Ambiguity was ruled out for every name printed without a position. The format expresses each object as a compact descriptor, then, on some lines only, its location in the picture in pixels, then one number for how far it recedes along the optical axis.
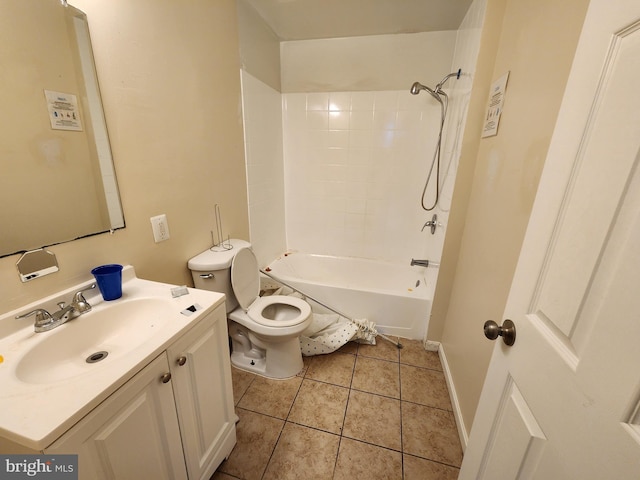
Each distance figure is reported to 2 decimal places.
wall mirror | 0.76
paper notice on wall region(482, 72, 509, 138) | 1.20
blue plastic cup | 0.94
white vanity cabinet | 0.61
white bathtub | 2.03
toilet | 1.49
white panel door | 0.37
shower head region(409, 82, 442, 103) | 1.86
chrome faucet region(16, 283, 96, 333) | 0.78
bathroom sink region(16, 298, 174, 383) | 0.74
